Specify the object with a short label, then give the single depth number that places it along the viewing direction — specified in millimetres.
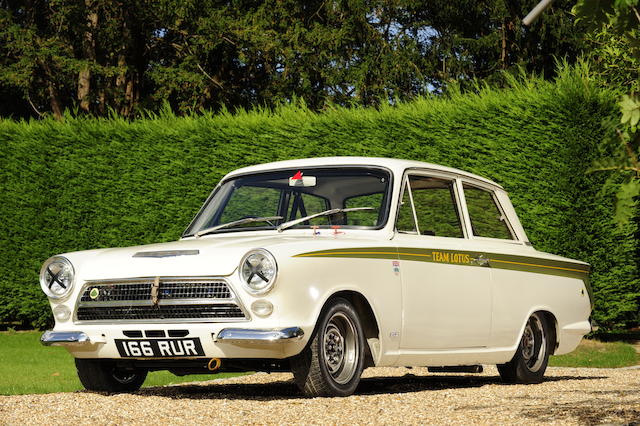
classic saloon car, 12010
